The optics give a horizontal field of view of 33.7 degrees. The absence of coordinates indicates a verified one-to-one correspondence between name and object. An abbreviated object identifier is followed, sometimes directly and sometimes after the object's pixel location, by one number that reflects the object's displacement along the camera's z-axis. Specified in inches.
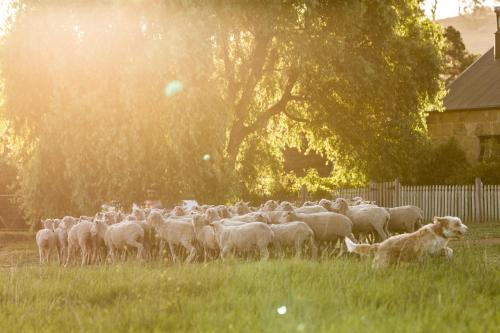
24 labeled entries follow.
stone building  1454.2
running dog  460.4
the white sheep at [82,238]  749.3
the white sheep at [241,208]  780.6
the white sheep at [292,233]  594.9
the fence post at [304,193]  1232.2
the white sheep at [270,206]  757.9
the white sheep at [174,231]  660.7
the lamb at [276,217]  647.1
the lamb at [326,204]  742.2
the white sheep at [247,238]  568.4
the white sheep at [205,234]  625.6
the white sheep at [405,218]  777.6
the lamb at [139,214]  750.5
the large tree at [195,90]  932.0
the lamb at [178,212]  748.4
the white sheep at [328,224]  637.9
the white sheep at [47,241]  819.4
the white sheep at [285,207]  703.7
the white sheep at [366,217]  711.1
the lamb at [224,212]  727.7
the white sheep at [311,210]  716.0
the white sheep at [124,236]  693.3
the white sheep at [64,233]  799.1
